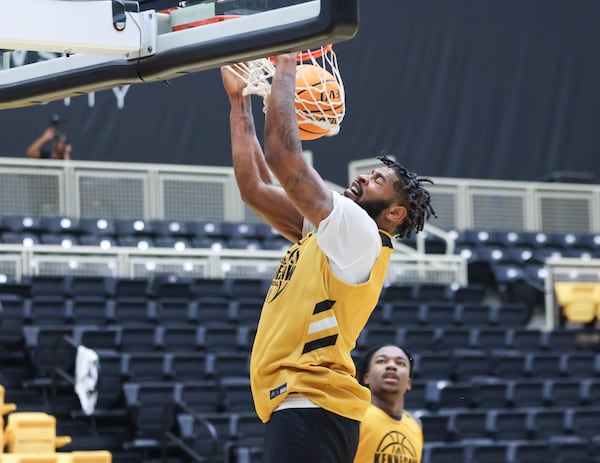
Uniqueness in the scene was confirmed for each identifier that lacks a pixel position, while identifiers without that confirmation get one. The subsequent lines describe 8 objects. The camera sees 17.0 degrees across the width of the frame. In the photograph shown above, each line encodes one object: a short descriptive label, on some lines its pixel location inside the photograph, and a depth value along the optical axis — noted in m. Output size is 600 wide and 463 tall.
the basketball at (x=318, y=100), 6.30
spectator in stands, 22.27
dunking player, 5.69
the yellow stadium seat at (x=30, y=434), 13.08
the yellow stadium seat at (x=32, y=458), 11.50
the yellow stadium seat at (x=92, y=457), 11.78
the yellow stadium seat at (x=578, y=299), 21.02
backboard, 4.95
